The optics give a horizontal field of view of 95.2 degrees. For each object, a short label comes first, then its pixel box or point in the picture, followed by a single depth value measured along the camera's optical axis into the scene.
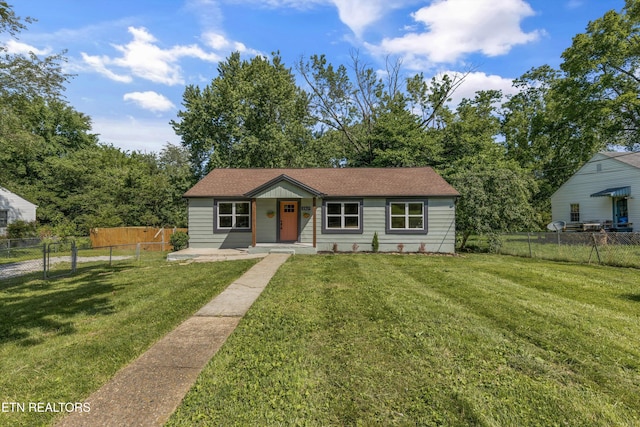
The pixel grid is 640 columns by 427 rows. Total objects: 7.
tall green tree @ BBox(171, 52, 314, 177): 21.94
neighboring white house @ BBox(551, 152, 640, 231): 18.00
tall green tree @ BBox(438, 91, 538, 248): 14.11
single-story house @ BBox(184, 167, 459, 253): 13.65
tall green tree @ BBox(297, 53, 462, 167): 21.75
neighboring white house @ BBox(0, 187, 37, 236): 21.92
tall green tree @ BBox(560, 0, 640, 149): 18.19
